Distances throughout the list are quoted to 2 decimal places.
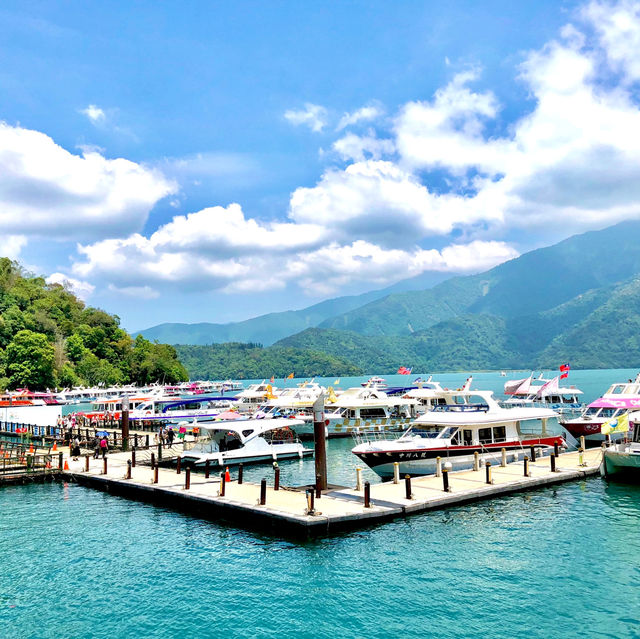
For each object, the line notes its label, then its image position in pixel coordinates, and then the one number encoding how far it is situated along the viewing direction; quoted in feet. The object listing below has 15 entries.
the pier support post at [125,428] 144.87
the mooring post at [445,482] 84.17
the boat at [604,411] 150.19
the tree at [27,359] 400.06
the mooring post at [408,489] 80.38
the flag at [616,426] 96.99
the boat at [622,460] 96.37
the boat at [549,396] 218.38
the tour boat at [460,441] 104.01
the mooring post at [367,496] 75.51
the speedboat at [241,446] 128.77
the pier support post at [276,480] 87.22
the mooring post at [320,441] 81.92
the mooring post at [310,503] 72.12
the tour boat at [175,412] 184.55
